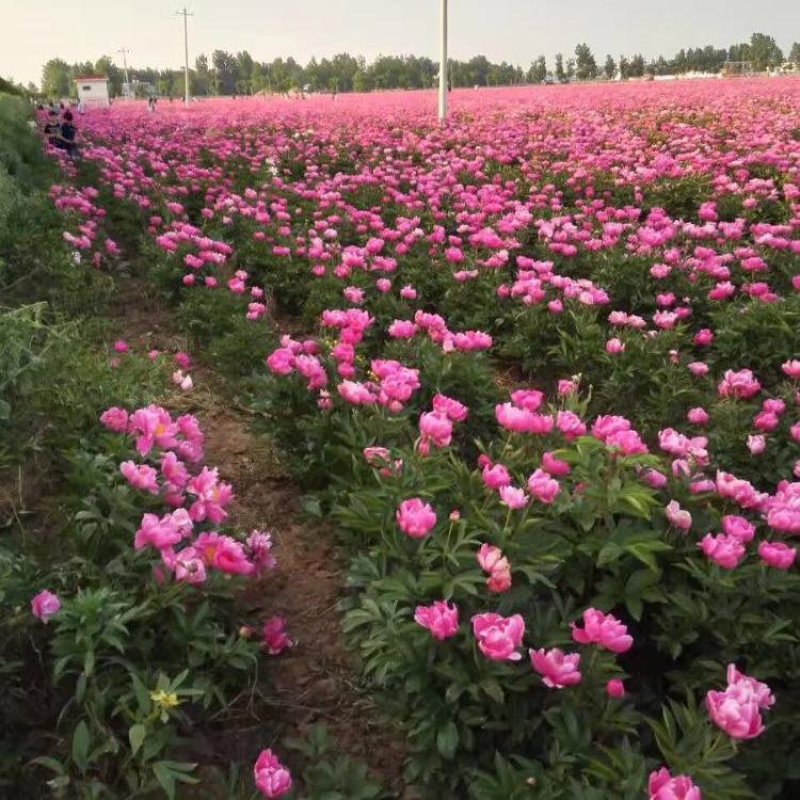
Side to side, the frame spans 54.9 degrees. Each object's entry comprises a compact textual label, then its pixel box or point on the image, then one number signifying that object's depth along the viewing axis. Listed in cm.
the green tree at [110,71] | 9725
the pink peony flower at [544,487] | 206
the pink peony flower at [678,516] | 215
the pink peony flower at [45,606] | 188
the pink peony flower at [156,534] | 202
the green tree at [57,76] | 8768
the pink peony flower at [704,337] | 397
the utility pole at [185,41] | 3961
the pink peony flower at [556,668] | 170
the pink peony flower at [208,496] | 226
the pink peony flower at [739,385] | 315
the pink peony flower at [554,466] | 220
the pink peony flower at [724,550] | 199
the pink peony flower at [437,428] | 237
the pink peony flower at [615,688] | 172
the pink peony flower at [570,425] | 245
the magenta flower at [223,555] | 208
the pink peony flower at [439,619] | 177
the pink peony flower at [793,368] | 334
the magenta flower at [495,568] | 185
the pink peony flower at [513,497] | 206
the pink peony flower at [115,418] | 254
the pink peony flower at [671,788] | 140
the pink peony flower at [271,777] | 166
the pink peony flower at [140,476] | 222
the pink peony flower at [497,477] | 216
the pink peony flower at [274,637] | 231
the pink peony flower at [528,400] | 249
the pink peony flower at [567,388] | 279
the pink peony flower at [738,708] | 149
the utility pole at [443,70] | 1467
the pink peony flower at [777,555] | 199
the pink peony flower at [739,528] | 204
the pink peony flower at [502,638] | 169
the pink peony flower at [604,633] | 174
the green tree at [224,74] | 9481
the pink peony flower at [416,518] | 202
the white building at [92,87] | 5906
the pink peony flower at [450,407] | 251
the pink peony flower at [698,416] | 303
